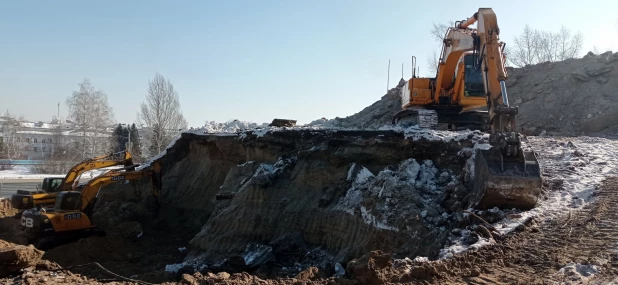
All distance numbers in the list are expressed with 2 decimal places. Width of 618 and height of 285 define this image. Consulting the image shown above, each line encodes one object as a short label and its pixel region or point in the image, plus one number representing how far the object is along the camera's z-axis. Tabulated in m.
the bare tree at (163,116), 39.94
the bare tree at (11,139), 50.69
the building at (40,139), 41.09
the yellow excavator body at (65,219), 11.60
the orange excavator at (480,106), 7.57
